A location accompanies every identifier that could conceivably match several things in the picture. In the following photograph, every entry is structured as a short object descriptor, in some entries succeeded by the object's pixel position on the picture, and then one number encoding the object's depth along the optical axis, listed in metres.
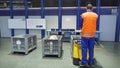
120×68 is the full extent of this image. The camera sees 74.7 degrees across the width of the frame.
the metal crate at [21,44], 2.90
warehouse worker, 2.10
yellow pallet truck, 2.28
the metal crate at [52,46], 2.73
